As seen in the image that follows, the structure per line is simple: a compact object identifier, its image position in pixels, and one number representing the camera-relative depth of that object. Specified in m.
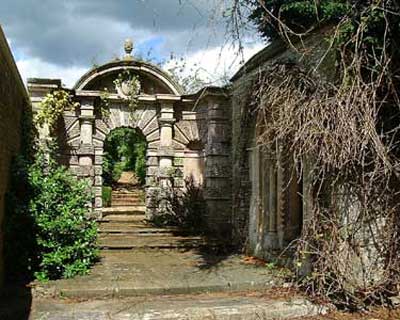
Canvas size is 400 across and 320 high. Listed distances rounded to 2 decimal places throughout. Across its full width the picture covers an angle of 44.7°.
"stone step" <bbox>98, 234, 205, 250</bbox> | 9.29
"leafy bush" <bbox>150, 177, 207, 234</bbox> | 10.63
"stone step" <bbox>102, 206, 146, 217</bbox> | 12.83
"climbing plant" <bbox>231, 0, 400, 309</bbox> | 5.59
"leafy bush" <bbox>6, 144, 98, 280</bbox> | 6.77
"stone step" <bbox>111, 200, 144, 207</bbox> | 15.21
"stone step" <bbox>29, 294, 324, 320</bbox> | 5.19
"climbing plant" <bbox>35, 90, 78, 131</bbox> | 9.53
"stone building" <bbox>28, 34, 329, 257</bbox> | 8.01
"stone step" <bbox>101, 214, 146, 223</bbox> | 11.48
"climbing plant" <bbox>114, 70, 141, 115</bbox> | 11.17
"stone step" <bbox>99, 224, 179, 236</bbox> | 10.22
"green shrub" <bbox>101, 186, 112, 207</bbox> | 14.56
